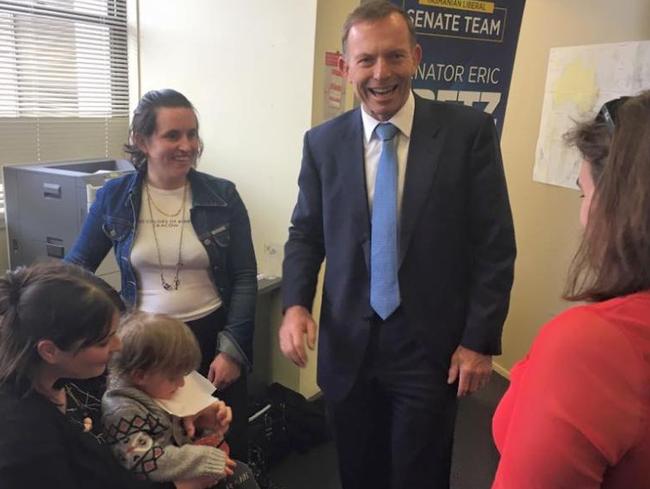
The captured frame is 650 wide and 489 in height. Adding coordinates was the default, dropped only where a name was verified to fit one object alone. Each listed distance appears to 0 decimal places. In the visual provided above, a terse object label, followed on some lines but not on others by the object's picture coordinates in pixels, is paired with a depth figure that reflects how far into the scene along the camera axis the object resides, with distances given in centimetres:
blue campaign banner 200
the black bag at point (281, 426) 238
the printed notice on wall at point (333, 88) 242
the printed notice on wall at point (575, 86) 252
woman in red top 66
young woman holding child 97
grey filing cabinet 226
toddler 122
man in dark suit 140
